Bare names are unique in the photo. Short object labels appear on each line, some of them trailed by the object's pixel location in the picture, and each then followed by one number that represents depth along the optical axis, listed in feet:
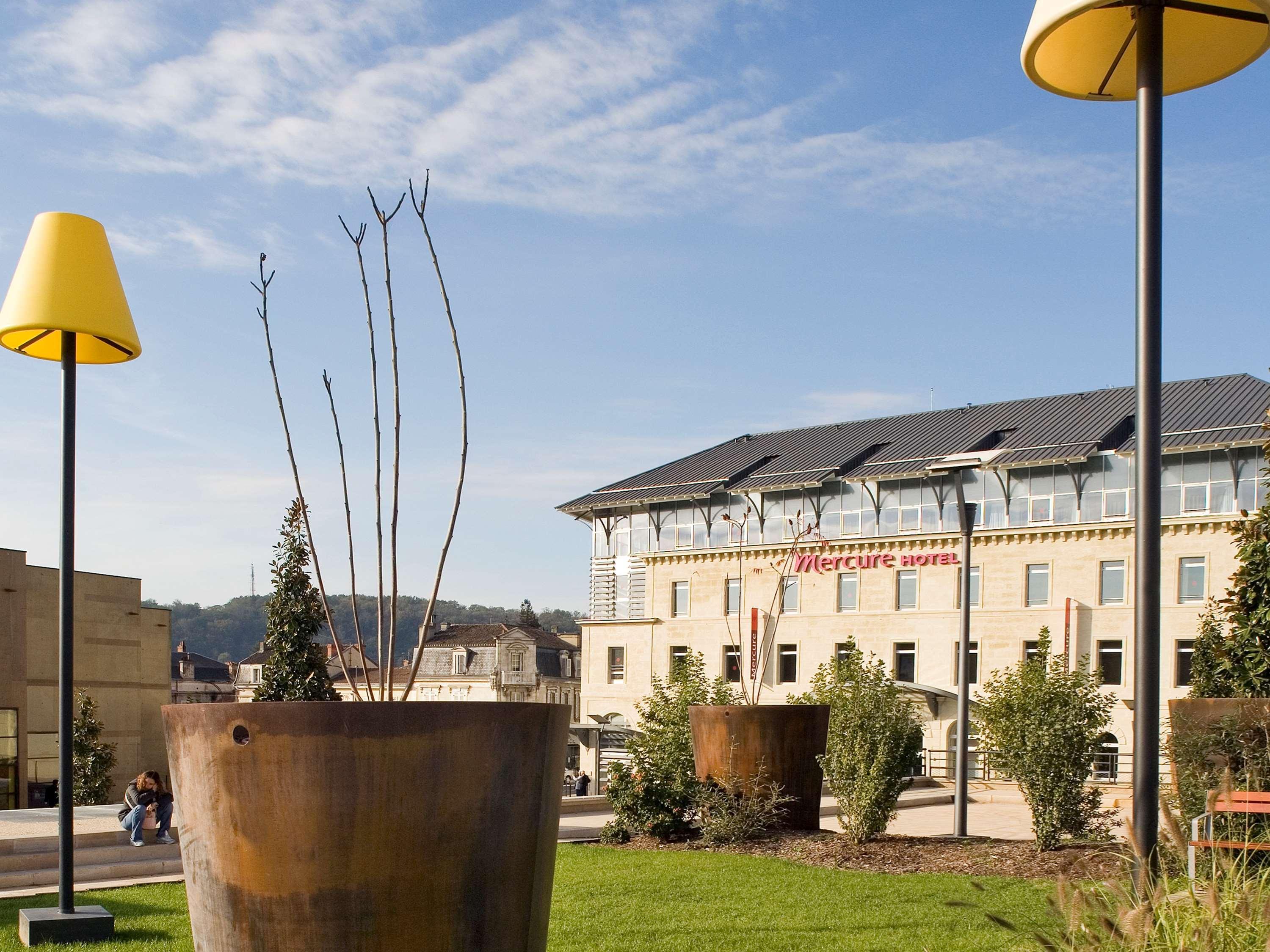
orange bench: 25.74
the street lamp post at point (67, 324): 27.40
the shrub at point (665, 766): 48.44
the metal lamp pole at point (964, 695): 52.37
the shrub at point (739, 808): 45.47
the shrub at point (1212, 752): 34.06
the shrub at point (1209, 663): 43.83
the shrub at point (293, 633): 117.08
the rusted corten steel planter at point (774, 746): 48.47
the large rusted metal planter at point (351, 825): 15.34
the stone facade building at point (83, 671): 88.94
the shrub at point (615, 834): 48.29
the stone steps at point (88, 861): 42.47
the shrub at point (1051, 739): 42.70
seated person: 48.60
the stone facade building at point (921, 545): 151.94
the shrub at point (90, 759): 90.74
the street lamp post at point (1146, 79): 16.90
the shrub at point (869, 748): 45.06
